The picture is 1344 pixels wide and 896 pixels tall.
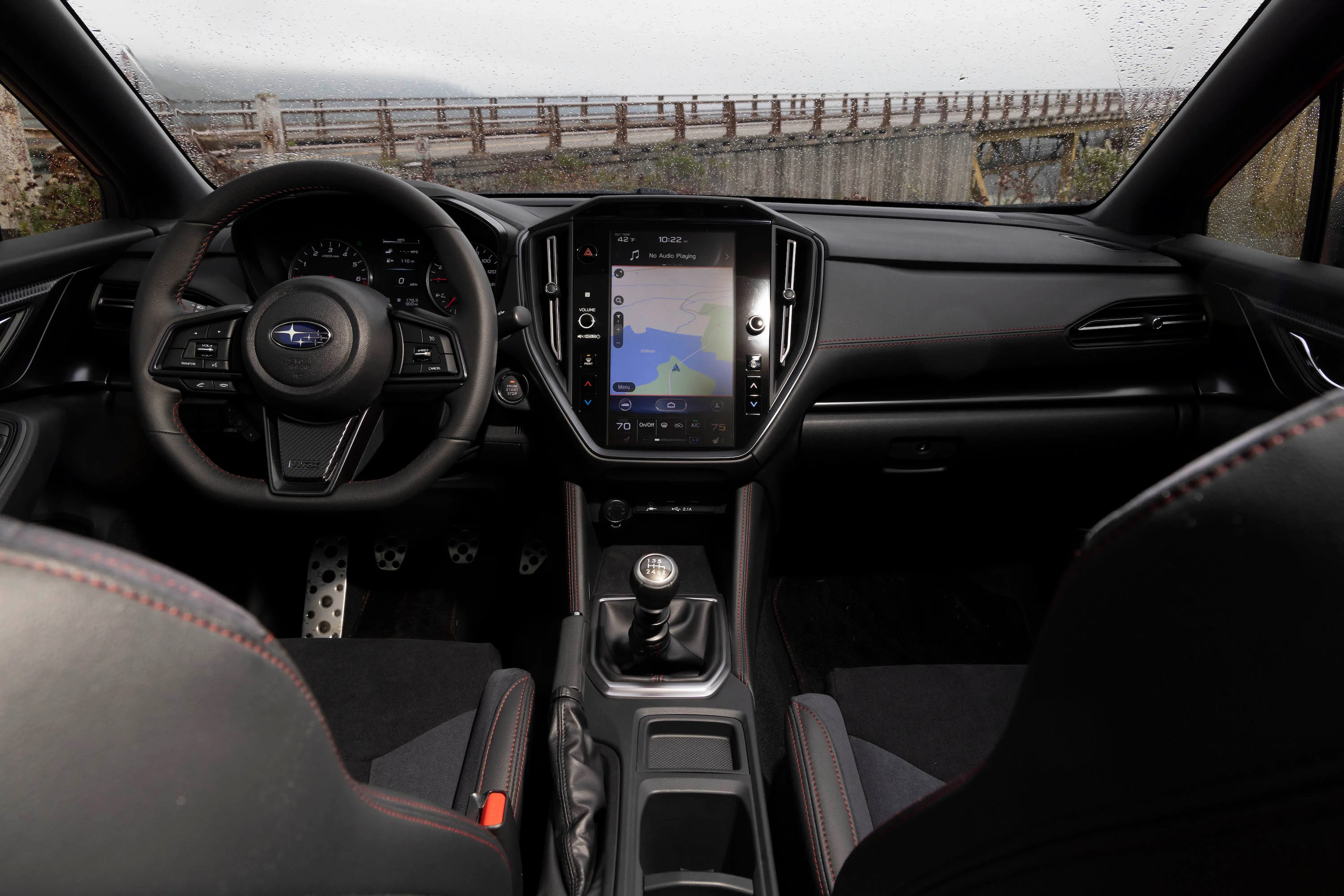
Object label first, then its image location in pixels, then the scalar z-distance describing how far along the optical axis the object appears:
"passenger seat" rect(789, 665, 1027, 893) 1.30
